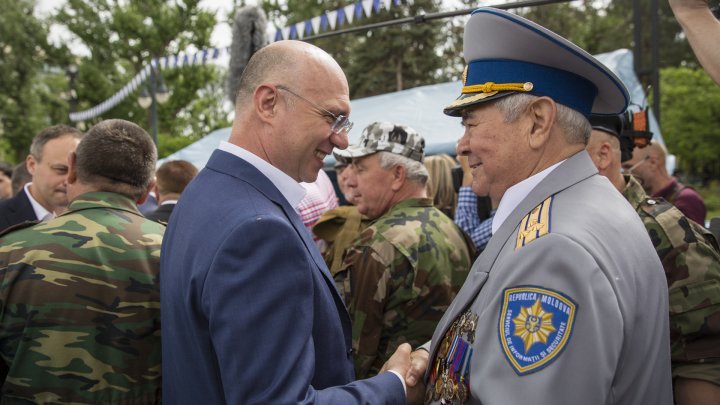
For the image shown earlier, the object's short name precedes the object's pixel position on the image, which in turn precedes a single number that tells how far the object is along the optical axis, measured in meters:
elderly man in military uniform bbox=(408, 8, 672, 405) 1.41
